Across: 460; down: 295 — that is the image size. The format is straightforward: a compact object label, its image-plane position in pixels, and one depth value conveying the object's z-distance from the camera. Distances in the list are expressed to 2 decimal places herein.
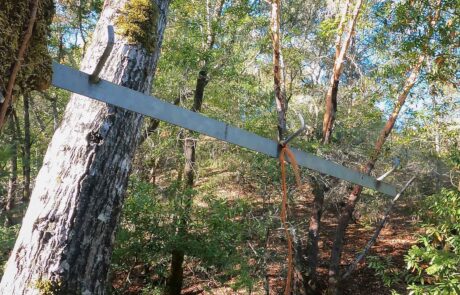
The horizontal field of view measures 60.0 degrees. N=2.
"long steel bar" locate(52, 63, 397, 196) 0.94
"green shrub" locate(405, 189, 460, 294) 3.12
